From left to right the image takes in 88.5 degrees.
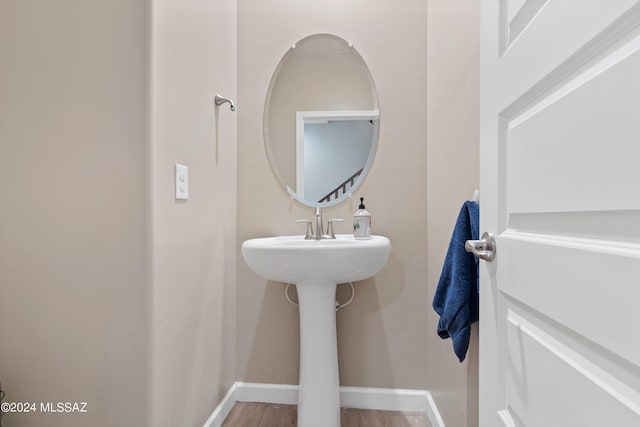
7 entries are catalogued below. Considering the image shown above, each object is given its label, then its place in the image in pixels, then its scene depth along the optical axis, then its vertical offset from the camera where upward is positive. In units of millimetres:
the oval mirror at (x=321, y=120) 1647 +469
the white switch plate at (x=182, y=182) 1123 +106
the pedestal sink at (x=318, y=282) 1187 -268
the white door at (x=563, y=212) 365 +1
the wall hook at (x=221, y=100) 1454 +499
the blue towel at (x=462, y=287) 889 -203
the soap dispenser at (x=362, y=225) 1491 -56
